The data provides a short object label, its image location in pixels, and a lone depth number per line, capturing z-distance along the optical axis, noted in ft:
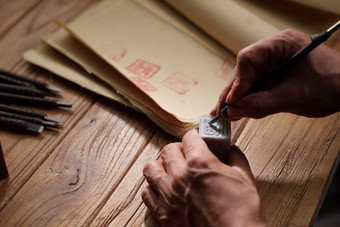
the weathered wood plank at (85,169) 1.58
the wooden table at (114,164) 1.57
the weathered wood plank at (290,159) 1.57
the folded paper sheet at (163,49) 1.81
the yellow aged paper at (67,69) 1.86
